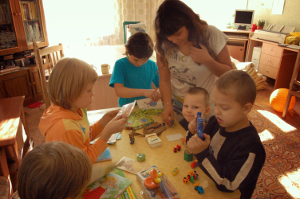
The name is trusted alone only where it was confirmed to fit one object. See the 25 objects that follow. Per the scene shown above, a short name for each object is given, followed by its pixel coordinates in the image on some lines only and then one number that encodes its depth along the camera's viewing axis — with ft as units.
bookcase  10.92
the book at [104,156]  3.60
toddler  4.40
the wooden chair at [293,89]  9.98
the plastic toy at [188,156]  3.55
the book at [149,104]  5.20
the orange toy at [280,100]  11.04
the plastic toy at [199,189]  2.96
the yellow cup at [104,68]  7.80
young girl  3.07
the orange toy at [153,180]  2.96
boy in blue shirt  5.15
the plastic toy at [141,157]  3.56
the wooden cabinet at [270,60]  13.37
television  16.79
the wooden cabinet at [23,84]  10.72
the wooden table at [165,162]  3.00
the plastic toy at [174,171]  3.28
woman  4.04
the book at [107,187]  2.93
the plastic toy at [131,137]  4.06
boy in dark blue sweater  2.83
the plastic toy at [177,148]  3.81
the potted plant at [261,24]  16.06
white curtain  13.82
